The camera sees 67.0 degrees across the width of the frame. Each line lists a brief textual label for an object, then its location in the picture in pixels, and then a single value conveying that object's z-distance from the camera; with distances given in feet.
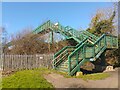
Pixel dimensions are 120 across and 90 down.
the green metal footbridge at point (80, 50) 20.95
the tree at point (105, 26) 37.98
